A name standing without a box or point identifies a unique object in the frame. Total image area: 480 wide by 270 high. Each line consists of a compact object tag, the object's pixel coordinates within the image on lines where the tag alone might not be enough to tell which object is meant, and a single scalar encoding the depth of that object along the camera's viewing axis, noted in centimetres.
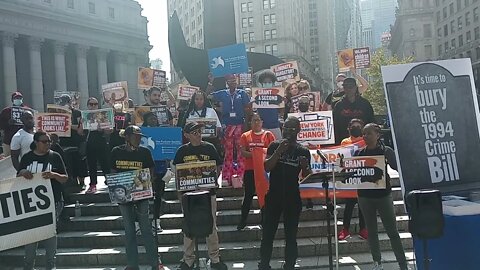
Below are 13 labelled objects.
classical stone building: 5288
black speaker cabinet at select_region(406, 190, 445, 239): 449
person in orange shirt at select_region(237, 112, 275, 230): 729
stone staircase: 726
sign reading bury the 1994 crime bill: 561
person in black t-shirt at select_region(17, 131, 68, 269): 641
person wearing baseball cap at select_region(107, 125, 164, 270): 640
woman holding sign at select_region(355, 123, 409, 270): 595
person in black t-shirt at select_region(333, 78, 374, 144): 757
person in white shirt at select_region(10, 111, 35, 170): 766
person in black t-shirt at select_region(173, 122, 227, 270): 636
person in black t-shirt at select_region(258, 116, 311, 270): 597
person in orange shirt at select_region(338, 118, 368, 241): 729
